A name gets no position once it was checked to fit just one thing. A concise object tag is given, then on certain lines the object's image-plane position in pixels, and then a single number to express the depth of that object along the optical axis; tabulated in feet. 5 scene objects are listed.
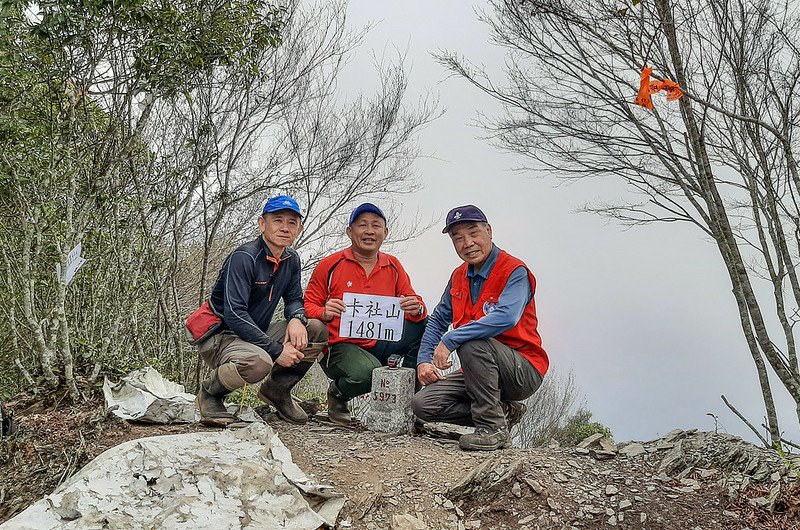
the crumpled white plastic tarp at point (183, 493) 8.00
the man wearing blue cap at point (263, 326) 12.35
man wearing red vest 11.94
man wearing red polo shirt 13.67
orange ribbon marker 14.01
